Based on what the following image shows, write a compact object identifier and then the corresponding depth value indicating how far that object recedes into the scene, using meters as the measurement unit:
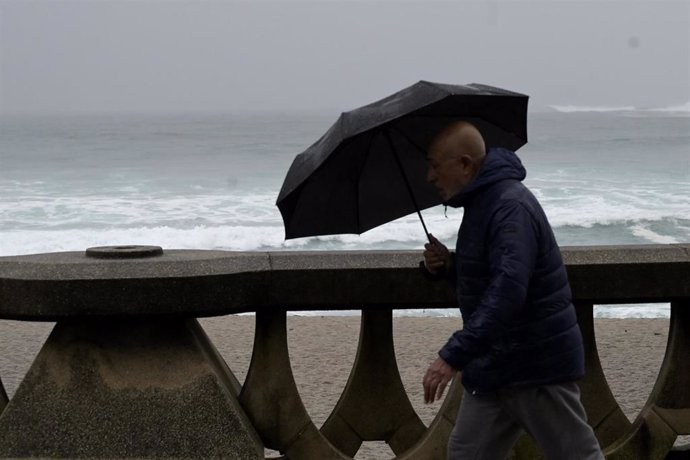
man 5.73
